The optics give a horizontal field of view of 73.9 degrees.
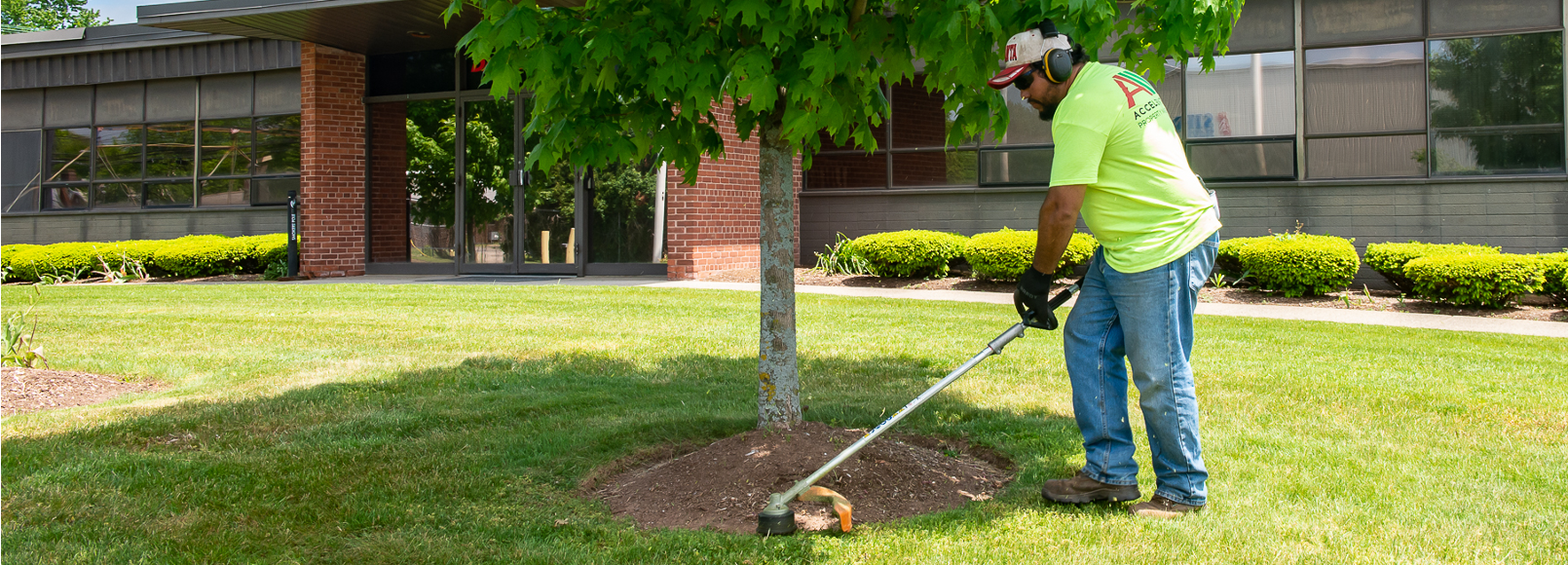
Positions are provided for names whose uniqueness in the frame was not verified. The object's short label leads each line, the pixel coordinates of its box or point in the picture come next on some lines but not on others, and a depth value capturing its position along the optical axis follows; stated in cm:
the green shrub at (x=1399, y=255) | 1102
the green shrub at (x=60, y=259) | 1382
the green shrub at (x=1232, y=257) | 1162
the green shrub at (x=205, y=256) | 1458
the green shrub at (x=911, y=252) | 1247
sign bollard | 1431
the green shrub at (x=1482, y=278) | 999
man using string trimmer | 340
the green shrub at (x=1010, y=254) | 1173
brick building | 1195
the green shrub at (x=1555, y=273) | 995
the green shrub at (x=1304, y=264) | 1091
